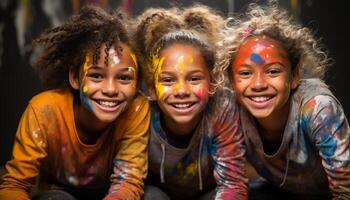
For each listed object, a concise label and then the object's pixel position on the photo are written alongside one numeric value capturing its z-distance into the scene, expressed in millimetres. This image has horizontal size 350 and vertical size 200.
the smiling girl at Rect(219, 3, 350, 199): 1377
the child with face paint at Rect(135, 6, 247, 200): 1479
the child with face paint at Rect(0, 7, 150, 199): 1437
